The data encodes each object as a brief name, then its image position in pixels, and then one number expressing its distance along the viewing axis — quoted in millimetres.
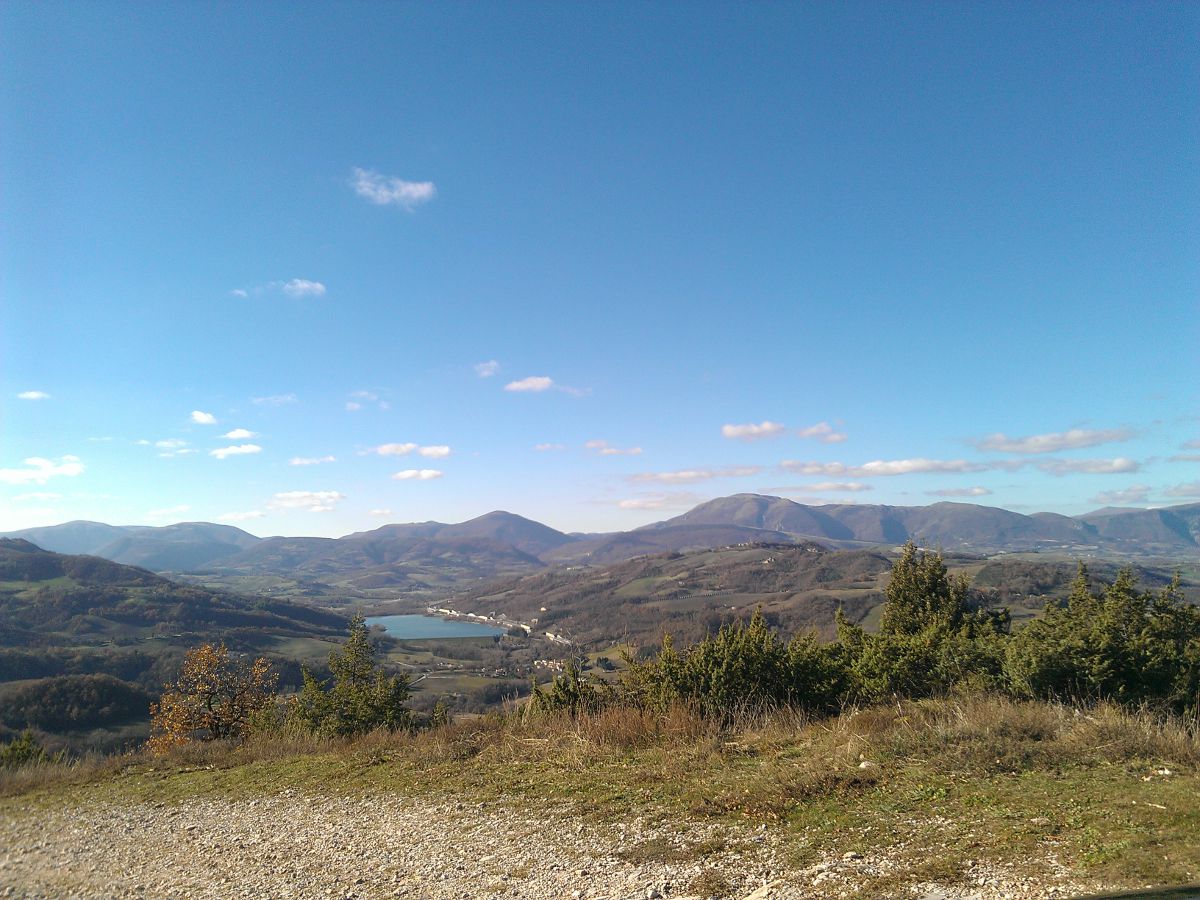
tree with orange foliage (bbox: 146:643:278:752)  25203
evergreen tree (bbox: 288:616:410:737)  15109
